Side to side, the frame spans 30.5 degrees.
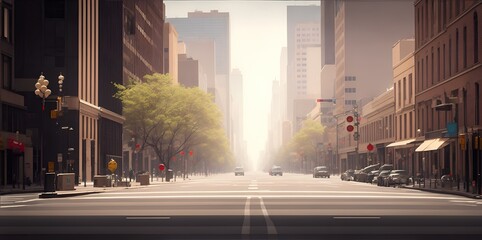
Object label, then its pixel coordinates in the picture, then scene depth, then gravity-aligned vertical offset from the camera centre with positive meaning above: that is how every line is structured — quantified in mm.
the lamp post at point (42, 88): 54531 +4553
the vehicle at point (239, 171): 174800 -2151
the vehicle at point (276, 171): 167750 -2087
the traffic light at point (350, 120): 128125 +5522
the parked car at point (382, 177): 75244 -1498
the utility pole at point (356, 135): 117881 +3378
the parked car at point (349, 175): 105481 -1829
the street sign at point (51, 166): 52281 -327
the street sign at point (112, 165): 67000 -326
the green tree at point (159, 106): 102125 +6406
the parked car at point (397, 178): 71625 -1499
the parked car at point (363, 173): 93438 -1416
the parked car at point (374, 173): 83481 -1342
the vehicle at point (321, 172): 130000 -1795
